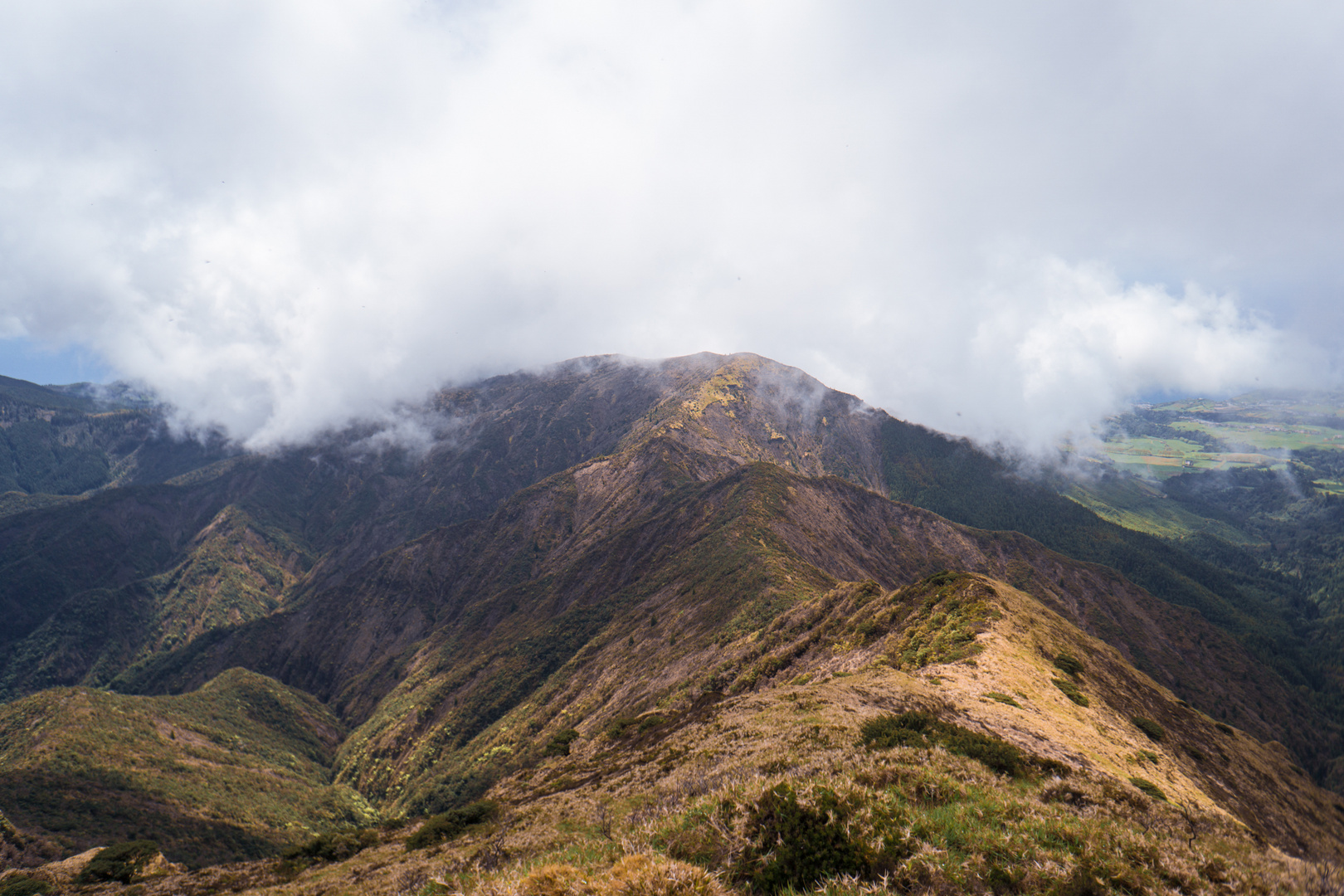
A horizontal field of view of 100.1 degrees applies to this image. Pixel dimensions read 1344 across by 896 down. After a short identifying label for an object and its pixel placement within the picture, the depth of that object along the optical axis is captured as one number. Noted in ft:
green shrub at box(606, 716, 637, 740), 197.76
